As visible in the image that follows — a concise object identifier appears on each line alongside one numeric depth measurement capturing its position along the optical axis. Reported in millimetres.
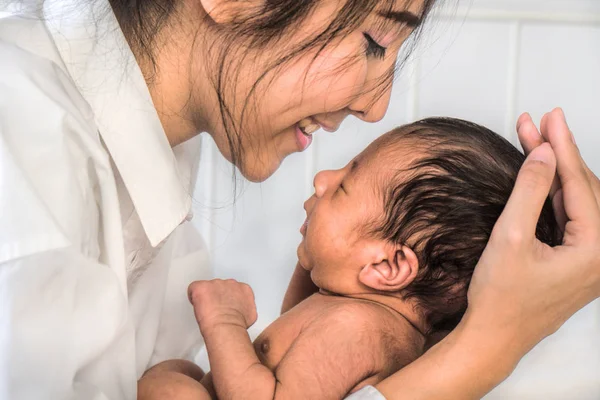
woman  778
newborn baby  970
